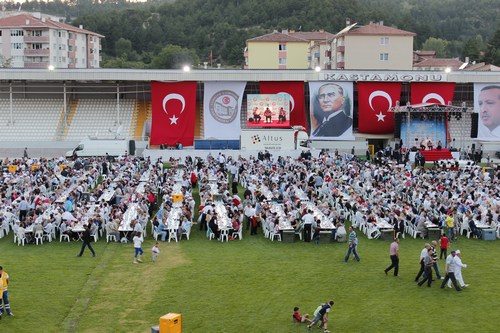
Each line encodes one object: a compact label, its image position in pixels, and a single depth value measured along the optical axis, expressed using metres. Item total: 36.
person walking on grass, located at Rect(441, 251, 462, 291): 17.40
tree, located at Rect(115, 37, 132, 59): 130.88
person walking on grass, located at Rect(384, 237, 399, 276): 18.73
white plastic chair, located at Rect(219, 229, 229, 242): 23.91
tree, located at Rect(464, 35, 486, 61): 117.19
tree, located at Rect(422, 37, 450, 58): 137.75
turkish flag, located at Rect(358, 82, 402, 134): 50.59
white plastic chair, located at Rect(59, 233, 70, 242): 23.56
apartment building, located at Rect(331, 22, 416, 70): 75.25
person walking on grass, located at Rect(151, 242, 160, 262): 20.53
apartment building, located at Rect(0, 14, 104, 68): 105.88
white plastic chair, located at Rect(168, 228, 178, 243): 23.86
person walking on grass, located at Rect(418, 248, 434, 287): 17.78
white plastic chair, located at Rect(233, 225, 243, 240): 24.12
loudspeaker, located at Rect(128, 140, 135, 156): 44.28
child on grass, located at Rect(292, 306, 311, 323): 15.20
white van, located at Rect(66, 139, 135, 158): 42.88
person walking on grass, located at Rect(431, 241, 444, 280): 17.74
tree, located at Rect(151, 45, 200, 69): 119.38
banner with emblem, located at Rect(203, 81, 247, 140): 49.59
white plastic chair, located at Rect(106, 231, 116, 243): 23.53
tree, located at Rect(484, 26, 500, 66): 108.19
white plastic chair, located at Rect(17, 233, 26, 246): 23.17
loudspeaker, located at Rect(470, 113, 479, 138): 49.28
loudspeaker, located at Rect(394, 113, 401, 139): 47.97
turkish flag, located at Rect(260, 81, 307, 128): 50.50
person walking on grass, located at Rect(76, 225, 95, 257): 21.27
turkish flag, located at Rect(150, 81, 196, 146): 49.50
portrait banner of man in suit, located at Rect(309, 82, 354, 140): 49.19
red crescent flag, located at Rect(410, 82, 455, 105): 51.09
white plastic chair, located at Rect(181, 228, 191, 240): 24.14
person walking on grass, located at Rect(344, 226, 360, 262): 20.56
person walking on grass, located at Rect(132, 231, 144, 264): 20.50
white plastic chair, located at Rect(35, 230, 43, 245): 23.34
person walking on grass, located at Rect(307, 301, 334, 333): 14.68
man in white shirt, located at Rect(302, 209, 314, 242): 23.58
